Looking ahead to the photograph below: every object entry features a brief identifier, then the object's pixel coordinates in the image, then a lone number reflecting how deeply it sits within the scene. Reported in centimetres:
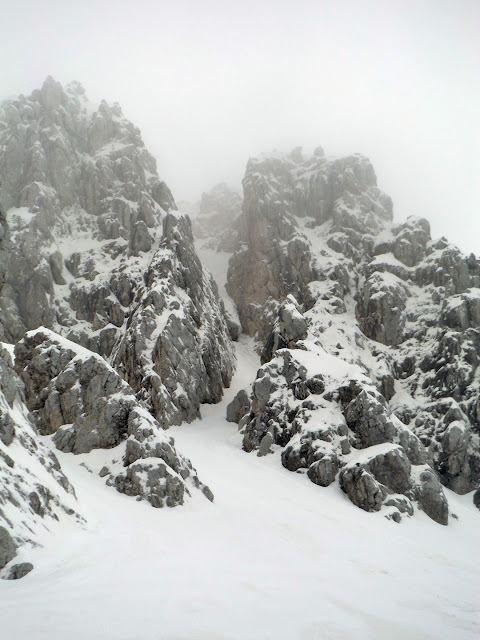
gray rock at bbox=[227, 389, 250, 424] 5641
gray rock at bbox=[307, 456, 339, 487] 3666
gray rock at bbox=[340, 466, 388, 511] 3353
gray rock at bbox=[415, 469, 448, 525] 3588
